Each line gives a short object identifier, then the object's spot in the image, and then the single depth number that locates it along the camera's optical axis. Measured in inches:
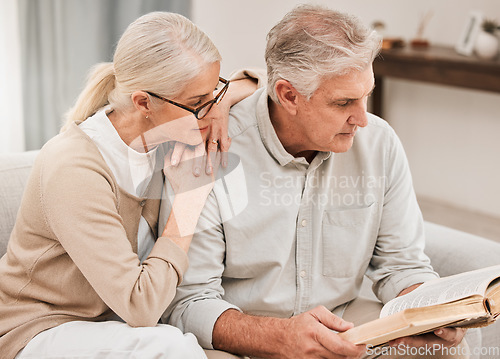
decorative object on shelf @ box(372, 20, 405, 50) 132.7
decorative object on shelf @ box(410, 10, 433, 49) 135.3
